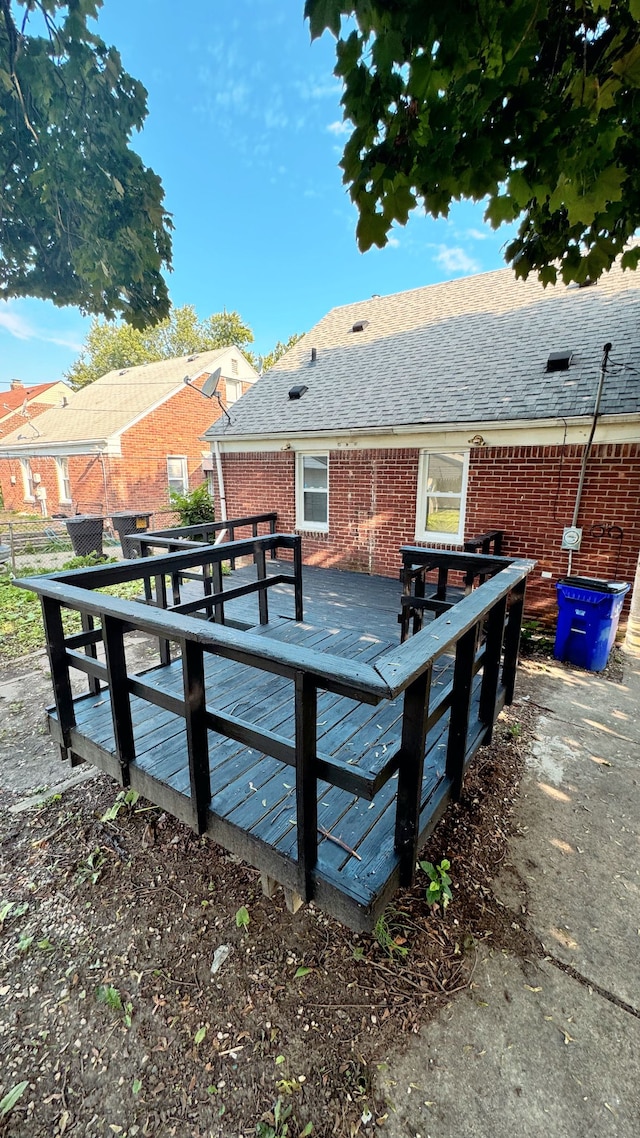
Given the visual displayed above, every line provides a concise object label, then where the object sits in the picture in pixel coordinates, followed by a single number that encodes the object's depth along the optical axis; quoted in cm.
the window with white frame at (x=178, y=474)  1655
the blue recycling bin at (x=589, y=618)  478
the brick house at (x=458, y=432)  568
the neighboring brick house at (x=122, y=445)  1490
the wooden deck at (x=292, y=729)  163
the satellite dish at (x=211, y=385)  673
